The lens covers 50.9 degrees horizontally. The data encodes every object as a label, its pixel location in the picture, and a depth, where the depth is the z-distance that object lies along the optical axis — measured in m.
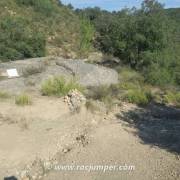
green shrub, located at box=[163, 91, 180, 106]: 6.55
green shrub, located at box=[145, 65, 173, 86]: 7.42
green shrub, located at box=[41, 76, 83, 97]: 5.93
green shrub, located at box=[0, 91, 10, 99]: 5.69
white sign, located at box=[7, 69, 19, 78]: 6.69
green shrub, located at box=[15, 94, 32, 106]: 5.42
